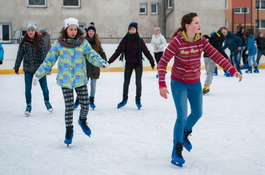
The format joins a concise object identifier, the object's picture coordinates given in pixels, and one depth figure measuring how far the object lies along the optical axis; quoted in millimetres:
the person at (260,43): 17338
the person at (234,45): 13789
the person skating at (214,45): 9266
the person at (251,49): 16172
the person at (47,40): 12727
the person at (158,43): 13812
